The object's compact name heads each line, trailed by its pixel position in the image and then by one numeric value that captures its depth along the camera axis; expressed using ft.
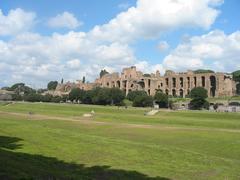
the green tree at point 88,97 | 380.25
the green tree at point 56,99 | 452.76
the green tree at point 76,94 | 404.01
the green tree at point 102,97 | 344.28
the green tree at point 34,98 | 465.88
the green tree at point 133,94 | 356.40
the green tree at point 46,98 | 458.37
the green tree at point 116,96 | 341.21
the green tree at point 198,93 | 296.20
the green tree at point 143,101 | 315.76
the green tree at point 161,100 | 314.55
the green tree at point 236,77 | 407.95
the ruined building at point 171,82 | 364.26
